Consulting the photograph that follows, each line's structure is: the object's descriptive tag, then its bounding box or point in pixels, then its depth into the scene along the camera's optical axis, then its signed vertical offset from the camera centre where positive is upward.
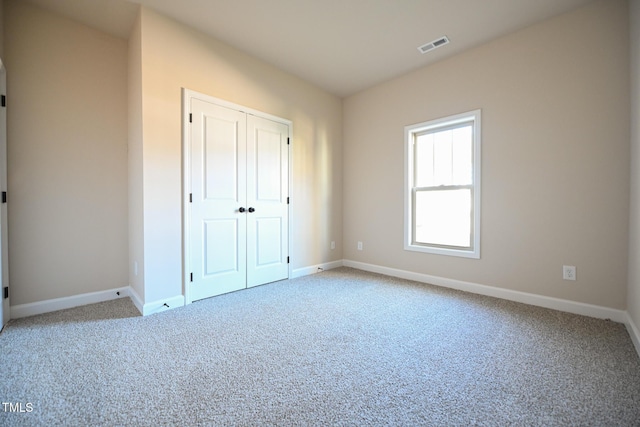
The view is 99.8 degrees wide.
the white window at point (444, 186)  3.19 +0.29
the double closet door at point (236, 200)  2.86 +0.11
